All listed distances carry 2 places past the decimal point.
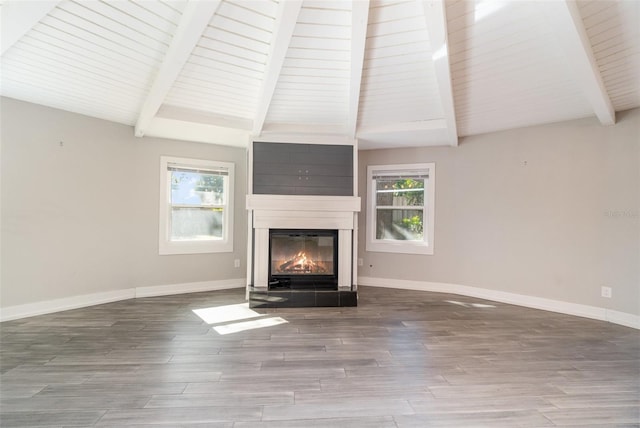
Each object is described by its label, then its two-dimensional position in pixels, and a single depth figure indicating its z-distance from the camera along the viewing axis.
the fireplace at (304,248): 3.78
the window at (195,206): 4.27
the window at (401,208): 4.63
